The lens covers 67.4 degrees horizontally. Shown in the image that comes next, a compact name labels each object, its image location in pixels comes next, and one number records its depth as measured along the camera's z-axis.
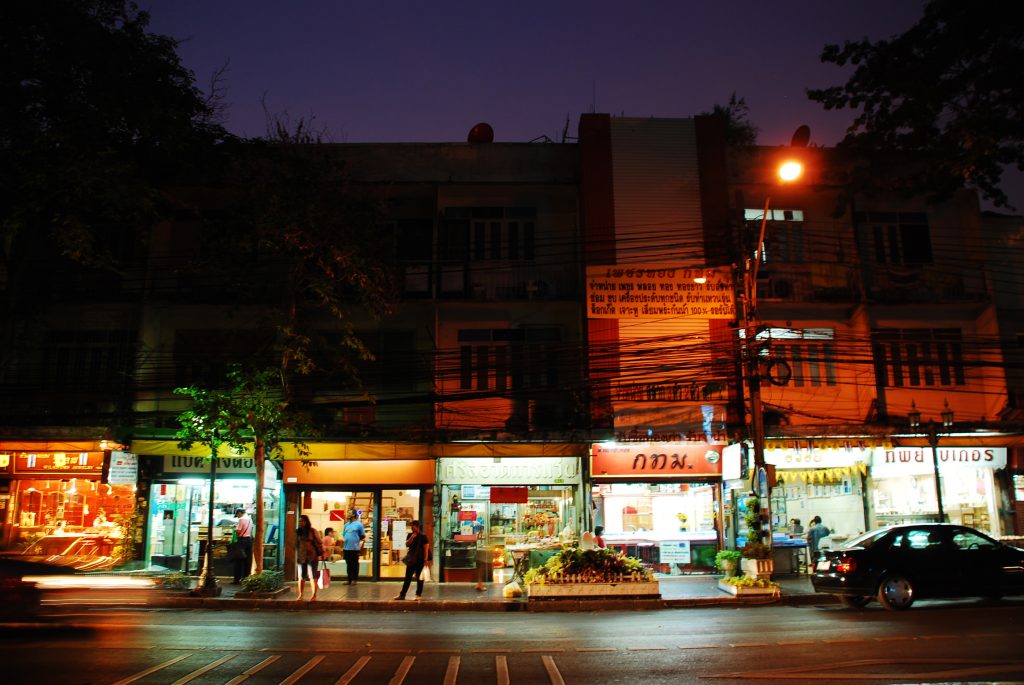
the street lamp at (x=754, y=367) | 17.09
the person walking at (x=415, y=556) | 17.17
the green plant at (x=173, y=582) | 18.41
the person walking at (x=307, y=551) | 17.44
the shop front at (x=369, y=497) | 21.59
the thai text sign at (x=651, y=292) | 21.09
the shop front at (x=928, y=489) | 21.61
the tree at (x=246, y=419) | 17.59
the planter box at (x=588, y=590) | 16.48
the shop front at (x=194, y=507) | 21.97
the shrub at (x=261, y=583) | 17.53
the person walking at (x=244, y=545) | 20.58
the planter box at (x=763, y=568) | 16.81
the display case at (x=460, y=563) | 21.09
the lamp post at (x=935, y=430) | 19.67
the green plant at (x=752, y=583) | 16.61
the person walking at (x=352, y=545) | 20.31
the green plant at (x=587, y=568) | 16.67
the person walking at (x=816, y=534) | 20.95
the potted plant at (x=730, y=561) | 18.02
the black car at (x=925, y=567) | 13.64
